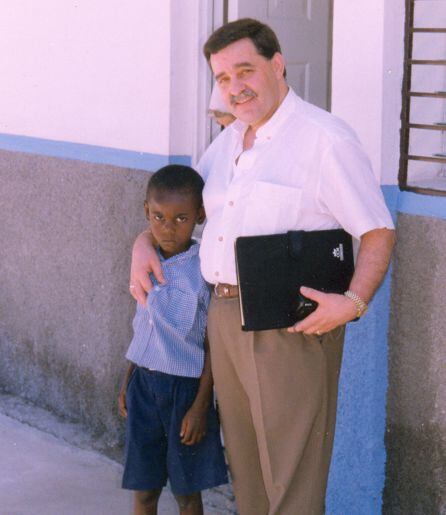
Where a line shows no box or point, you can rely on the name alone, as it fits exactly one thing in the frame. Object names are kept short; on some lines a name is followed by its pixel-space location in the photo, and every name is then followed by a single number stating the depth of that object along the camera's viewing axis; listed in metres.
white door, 5.05
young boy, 3.41
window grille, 3.71
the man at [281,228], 2.92
